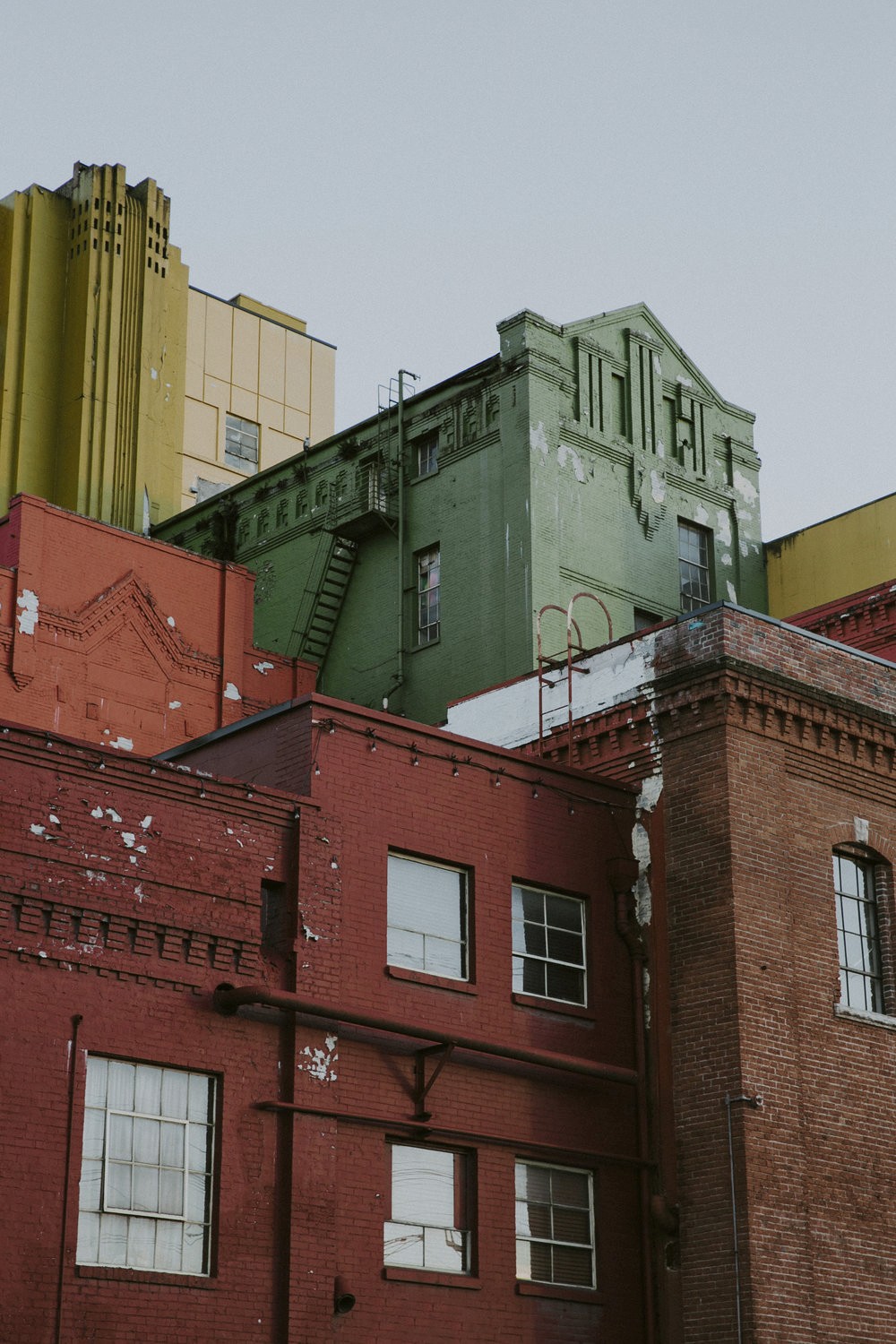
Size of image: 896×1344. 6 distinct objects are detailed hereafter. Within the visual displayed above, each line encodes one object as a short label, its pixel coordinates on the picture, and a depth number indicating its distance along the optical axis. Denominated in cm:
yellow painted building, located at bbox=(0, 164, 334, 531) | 4022
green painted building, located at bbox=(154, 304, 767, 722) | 3497
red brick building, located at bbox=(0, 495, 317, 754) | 3206
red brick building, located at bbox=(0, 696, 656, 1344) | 1825
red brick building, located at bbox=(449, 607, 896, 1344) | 2125
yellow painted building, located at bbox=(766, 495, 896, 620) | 3725
